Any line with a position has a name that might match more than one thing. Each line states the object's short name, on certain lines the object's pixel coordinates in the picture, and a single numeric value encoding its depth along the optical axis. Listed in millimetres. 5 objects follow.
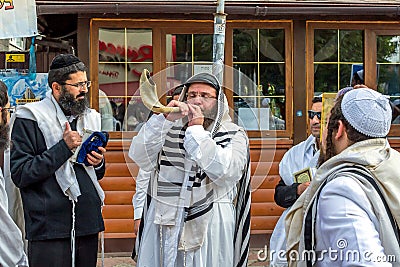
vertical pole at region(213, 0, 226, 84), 6301
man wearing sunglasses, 4680
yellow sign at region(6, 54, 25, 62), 8000
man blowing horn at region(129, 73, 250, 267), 3980
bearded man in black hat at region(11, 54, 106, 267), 4078
